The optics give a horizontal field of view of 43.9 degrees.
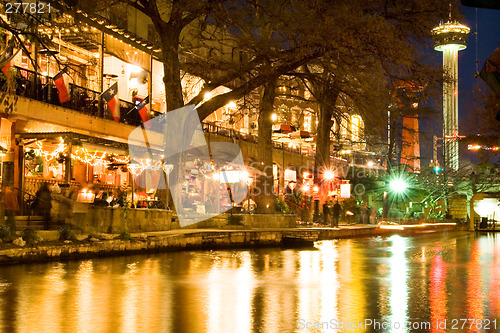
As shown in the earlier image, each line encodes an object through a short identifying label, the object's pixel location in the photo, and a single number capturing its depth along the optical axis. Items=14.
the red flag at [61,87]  25.70
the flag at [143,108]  31.92
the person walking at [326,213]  36.56
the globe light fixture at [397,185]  51.69
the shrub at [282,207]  32.88
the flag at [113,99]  29.17
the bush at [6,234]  16.19
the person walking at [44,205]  22.06
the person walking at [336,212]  36.97
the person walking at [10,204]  19.19
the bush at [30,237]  16.53
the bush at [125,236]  19.54
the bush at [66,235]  18.02
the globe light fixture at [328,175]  35.29
